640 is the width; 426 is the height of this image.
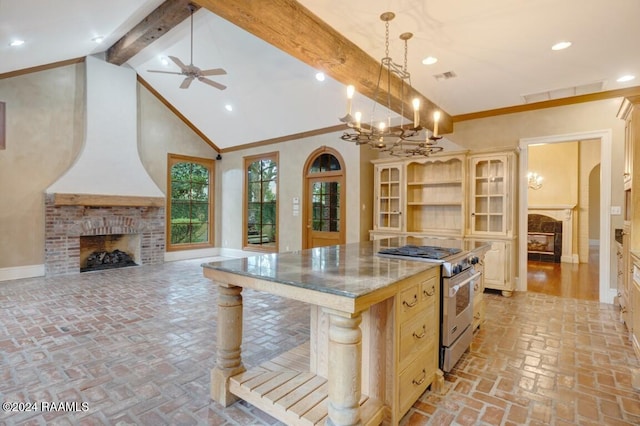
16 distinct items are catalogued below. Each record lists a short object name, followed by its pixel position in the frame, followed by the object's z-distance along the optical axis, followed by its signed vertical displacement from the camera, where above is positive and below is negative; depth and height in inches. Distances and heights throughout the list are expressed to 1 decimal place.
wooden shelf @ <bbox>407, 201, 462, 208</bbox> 213.5 +6.8
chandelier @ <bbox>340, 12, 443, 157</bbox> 104.6 +29.0
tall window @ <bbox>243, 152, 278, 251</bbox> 309.4 +9.5
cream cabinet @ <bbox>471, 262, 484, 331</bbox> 122.2 -33.4
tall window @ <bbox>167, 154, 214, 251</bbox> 310.7 +8.8
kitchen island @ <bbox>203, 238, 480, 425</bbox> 60.7 -28.7
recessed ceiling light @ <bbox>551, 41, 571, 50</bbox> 127.1 +66.3
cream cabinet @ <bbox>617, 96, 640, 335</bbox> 124.6 -2.1
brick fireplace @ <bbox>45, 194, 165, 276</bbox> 232.1 -10.0
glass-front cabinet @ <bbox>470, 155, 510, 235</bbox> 195.3 +11.1
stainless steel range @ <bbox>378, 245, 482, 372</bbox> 91.2 -23.1
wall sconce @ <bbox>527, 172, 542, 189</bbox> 330.0 +34.1
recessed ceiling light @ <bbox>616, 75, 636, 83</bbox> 155.8 +65.5
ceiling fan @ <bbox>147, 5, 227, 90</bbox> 175.9 +77.6
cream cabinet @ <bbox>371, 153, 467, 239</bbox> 219.0 +11.8
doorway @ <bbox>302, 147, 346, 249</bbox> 257.6 +10.1
